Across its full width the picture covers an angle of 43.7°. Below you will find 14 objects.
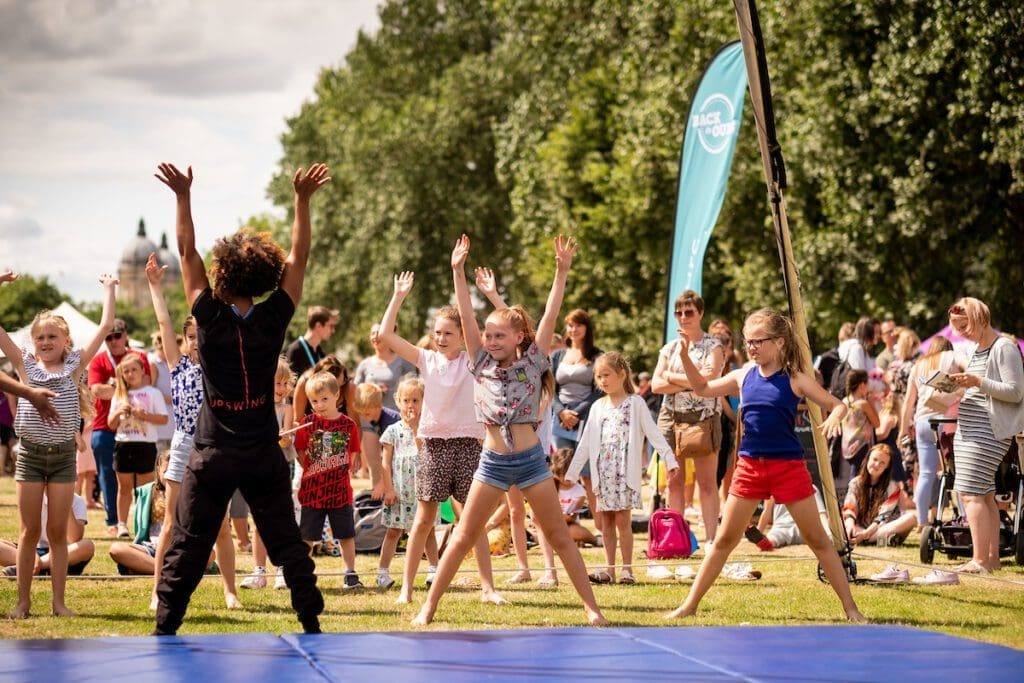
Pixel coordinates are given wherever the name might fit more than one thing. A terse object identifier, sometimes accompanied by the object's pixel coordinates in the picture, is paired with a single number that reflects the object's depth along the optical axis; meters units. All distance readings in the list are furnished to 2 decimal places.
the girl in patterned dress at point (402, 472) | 9.73
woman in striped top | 9.57
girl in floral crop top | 7.43
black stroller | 10.15
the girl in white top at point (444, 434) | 8.55
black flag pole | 8.93
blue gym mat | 5.59
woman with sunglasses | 10.67
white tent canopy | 26.09
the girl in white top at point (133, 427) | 12.82
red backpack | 11.04
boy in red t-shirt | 9.65
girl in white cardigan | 9.73
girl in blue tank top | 7.59
